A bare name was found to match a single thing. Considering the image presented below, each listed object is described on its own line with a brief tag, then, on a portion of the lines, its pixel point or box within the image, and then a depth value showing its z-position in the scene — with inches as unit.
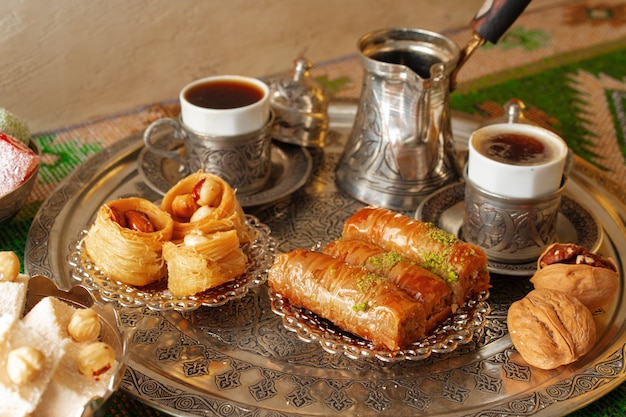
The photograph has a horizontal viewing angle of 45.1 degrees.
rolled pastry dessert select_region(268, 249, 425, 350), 40.2
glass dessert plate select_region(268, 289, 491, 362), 40.2
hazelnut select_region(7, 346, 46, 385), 32.4
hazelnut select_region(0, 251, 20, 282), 38.9
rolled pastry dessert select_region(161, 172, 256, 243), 46.7
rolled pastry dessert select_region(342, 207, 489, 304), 43.9
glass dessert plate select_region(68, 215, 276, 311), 43.7
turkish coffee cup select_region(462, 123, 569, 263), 47.0
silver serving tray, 39.1
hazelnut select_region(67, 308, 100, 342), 36.6
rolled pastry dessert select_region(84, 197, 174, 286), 44.3
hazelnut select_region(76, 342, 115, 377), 35.0
